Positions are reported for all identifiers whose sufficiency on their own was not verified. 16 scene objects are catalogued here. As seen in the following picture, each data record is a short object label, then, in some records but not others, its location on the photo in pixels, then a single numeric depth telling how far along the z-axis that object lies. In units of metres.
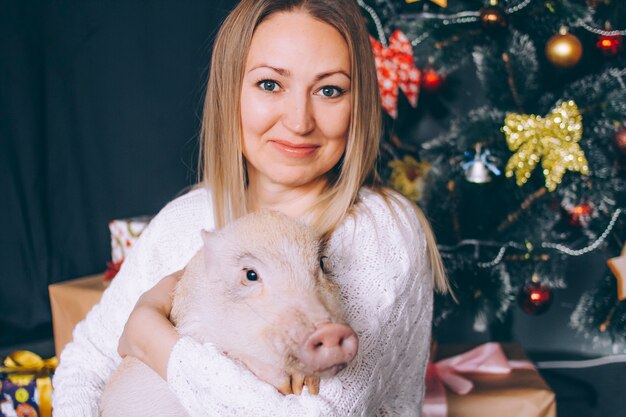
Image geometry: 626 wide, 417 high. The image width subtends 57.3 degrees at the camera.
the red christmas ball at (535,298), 2.05
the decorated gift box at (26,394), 1.79
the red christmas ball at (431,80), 2.08
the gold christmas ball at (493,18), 1.91
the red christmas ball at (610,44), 1.94
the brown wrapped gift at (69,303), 2.07
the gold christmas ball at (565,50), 1.83
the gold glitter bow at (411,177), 2.15
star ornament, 2.09
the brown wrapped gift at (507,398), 1.60
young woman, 1.03
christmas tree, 1.96
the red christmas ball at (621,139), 1.92
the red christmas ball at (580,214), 2.07
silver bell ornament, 1.96
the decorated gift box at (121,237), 2.12
